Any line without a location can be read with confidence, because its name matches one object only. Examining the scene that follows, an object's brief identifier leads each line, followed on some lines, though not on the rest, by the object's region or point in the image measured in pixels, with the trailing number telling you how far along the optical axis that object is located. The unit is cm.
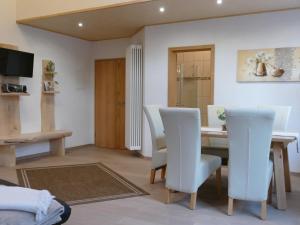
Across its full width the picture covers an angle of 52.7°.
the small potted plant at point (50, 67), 564
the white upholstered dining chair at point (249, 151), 275
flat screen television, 475
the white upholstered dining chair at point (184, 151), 301
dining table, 311
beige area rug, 350
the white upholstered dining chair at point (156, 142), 381
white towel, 151
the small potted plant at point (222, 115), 362
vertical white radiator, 558
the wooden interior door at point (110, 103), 654
